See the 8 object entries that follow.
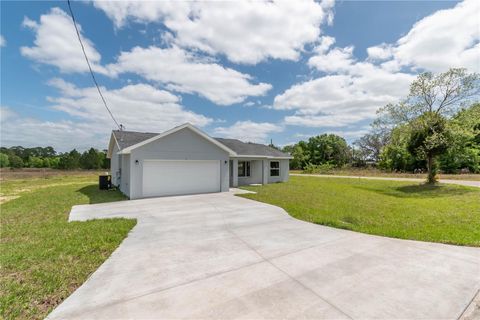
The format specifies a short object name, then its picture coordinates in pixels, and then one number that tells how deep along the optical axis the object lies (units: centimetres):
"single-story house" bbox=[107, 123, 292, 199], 1076
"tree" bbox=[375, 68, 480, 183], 1377
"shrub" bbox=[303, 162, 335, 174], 3782
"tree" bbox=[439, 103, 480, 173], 1334
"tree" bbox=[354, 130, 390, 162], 4467
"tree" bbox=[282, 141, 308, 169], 4809
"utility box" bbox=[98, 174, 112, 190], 1434
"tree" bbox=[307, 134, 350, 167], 4734
